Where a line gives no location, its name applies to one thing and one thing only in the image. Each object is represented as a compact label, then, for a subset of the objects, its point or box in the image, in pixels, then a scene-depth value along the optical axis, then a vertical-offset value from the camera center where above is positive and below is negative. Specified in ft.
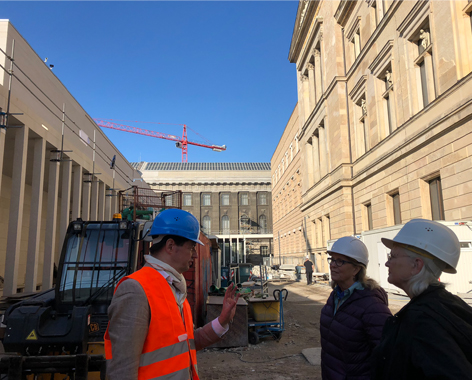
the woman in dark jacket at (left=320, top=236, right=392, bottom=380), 9.18 -1.75
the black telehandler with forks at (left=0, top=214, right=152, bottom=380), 11.95 -2.82
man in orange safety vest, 5.95 -1.09
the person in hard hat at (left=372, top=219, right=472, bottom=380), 5.13 -1.04
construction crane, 369.71 +102.92
